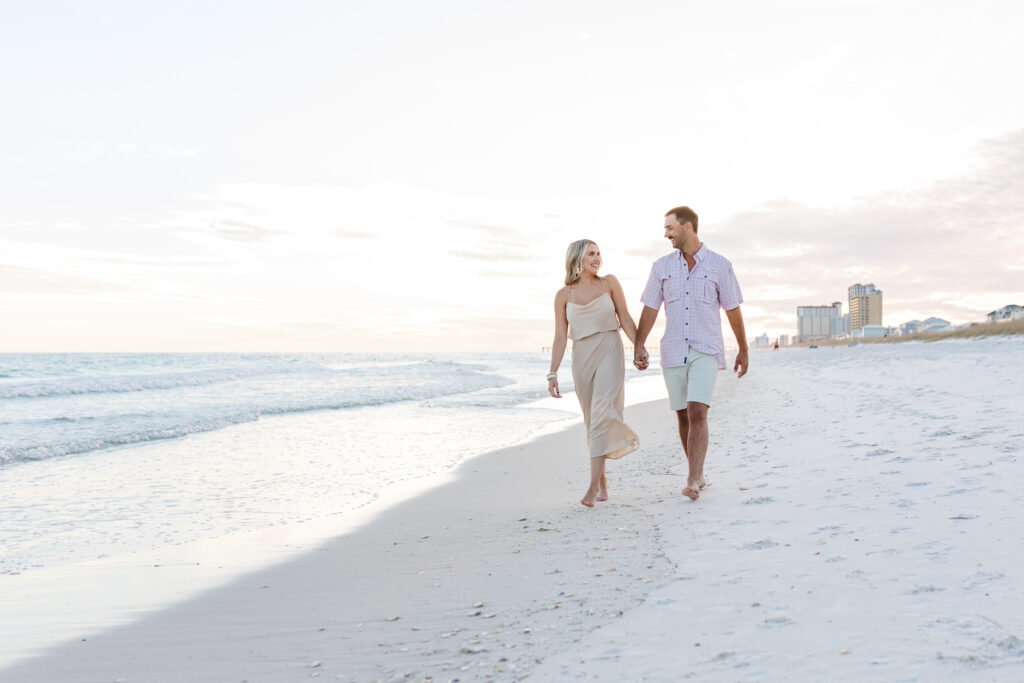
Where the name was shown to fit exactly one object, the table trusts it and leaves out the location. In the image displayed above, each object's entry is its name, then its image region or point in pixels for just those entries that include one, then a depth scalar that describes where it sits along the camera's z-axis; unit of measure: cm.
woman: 508
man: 491
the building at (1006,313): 9434
